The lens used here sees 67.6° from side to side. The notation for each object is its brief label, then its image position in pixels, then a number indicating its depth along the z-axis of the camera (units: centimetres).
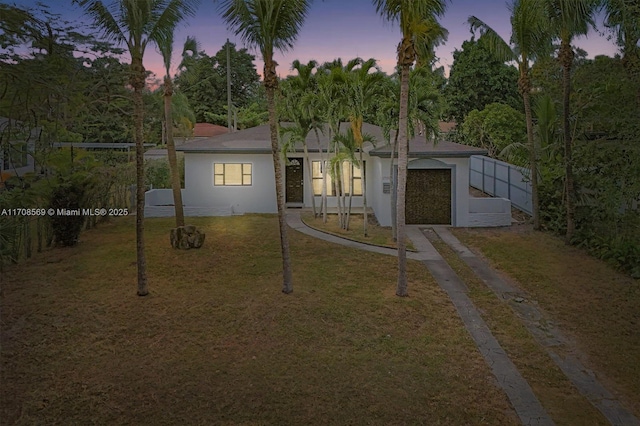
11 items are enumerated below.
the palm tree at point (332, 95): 1378
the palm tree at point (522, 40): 1473
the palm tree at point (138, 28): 927
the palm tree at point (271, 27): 935
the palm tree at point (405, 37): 959
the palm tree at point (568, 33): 1316
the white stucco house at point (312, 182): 1736
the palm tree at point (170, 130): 1372
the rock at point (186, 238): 1402
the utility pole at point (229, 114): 3497
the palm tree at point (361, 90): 1357
